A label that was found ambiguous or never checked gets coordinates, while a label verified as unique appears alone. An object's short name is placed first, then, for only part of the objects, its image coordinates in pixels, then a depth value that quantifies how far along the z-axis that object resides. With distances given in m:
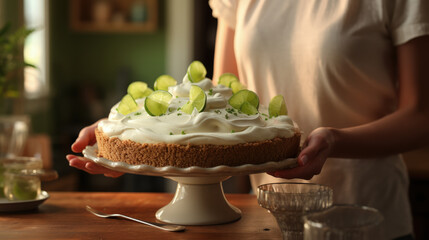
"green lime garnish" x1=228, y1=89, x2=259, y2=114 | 1.21
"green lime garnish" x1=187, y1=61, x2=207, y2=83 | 1.31
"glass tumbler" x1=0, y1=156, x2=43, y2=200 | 1.25
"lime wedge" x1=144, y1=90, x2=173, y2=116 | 1.17
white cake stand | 1.07
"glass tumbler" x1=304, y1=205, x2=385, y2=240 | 0.75
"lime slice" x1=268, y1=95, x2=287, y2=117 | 1.25
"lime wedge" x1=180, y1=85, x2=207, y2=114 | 1.14
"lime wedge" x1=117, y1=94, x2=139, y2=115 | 1.25
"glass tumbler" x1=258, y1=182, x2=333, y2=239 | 0.94
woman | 1.30
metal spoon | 1.08
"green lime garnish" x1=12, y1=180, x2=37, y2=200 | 1.24
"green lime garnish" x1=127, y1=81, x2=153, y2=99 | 1.32
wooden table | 1.06
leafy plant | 1.82
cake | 1.08
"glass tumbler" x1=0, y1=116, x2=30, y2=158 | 2.52
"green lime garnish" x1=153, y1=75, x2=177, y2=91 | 1.33
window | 4.42
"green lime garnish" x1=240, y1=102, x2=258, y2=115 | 1.19
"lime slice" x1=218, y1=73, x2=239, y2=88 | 1.37
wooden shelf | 5.24
